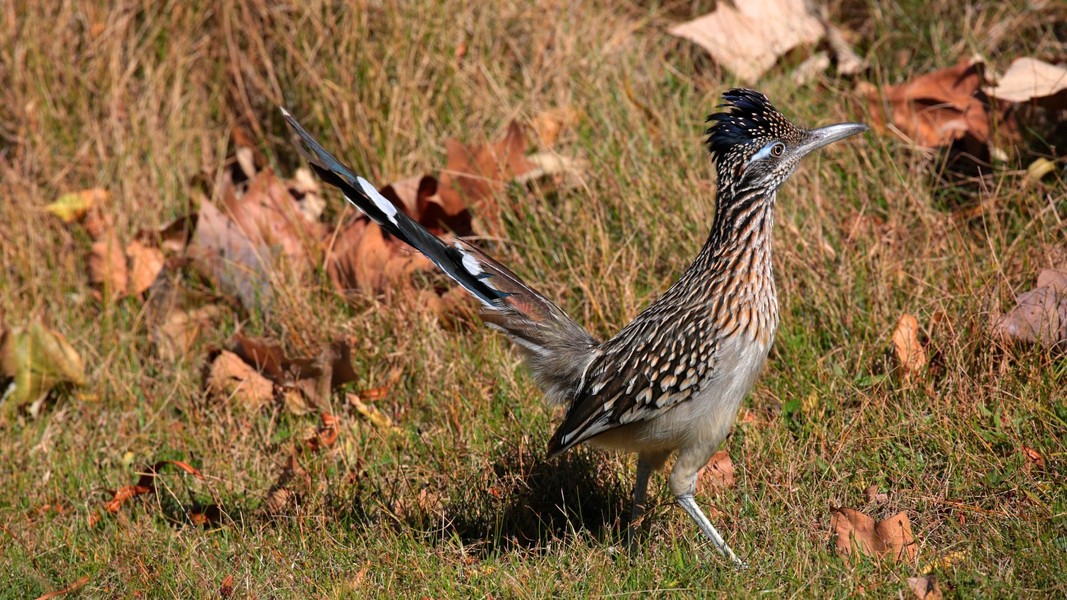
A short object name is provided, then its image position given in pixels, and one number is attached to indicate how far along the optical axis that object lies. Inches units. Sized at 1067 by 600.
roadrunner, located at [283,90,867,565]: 374.9
